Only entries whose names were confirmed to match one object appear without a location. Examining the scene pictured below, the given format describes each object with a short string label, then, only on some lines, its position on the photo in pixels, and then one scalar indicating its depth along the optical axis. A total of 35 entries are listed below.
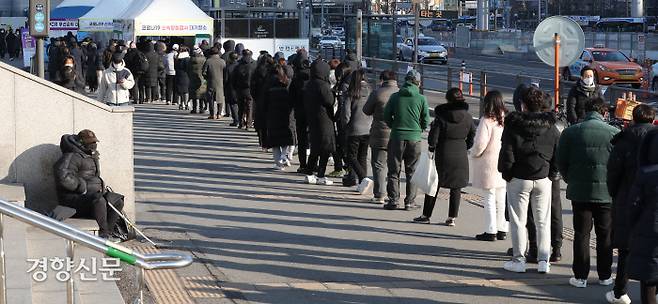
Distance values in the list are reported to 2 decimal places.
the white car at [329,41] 71.11
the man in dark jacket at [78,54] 31.05
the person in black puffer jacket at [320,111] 16.00
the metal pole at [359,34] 30.48
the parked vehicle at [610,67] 39.91
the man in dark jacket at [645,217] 7.77
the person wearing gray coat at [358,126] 15.03
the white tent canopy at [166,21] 33.81
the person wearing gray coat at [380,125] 14.16
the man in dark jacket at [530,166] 10.20
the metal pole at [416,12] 32.75
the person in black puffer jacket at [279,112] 17.28
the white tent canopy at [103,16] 38.06
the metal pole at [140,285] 7.25
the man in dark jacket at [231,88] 23.44
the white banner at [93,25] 38.34
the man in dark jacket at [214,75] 25.17
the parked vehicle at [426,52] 56.66
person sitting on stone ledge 11.58
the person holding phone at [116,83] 20.52
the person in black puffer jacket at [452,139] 12.50
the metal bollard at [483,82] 24.56
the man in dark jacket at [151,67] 28.92
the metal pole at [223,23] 41.44
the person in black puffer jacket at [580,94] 15.88
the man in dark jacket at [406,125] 13.54
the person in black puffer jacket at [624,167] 8.67
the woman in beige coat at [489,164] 11.73
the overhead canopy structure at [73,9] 42.50
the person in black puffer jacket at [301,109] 17.14
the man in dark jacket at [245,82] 22.64
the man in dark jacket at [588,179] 9.55
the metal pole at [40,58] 17.34
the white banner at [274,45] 35.84
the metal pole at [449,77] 27.09
